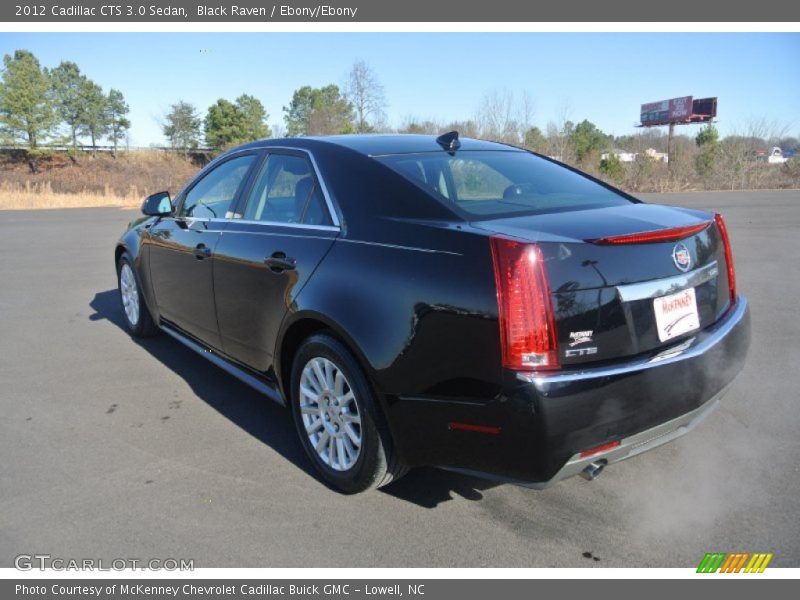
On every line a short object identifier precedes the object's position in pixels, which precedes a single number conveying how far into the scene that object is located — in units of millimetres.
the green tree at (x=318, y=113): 42062
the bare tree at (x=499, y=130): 32281
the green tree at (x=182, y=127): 57156
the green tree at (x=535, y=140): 33438
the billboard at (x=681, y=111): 59156
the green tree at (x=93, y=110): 60094
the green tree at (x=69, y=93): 58812
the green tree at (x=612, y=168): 31609
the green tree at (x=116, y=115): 62250
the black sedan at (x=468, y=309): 2312
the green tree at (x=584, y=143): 35562
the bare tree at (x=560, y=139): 34375
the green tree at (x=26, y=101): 53406
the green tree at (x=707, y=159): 33500
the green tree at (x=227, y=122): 56094
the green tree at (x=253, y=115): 57062
